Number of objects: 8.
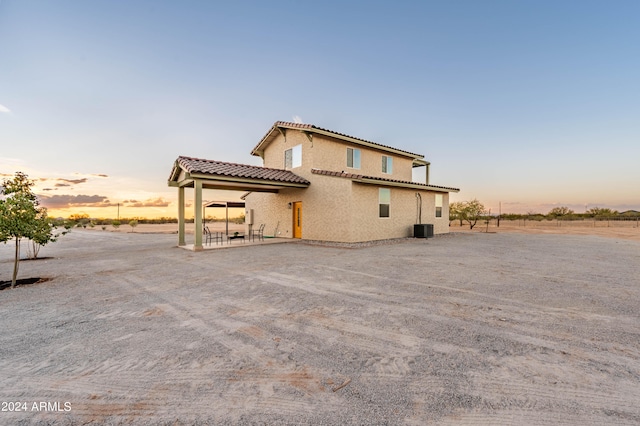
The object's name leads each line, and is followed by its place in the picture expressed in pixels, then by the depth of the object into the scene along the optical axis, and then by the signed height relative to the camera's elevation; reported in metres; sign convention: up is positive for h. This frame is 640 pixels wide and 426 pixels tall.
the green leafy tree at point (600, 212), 42.23 +0.50
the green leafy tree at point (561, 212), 44.16 +0.57
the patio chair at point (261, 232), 16.20 -1.08
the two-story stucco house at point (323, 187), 13.30 +1.73
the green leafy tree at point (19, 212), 6.52 +0.19
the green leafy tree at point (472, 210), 27.10 +0.62
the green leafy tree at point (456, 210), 27.96 +0.67
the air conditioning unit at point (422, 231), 16.47 -0.96
